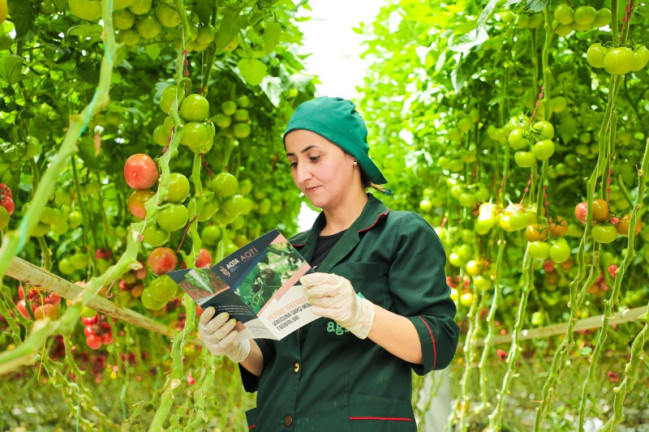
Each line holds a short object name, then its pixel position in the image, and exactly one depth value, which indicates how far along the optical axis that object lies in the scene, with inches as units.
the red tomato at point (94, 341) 78.1
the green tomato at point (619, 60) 42.9
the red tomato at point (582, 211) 57.3
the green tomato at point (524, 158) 55.4
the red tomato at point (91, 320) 77.0
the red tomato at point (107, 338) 79.3
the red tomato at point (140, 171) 41.1
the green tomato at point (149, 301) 42.0
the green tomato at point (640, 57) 43.0
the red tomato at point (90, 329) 78.5
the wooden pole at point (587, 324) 64.5
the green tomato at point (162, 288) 41.6
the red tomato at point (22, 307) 62.3
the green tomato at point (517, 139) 55.3
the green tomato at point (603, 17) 47.5
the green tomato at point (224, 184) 45.8
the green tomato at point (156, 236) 39.1
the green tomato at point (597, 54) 44.8
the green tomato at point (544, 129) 54.6
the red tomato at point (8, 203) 45.6
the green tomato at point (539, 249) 58.2
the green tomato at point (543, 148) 54.2
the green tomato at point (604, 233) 52.4
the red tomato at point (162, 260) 45.4
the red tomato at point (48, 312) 58.5
